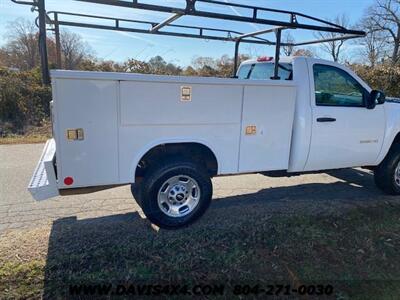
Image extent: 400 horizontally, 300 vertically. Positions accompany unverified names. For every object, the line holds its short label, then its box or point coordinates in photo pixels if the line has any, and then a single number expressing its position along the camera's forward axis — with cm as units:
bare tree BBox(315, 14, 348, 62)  2491
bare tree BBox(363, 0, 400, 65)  3425
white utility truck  323
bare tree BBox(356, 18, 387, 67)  3281
